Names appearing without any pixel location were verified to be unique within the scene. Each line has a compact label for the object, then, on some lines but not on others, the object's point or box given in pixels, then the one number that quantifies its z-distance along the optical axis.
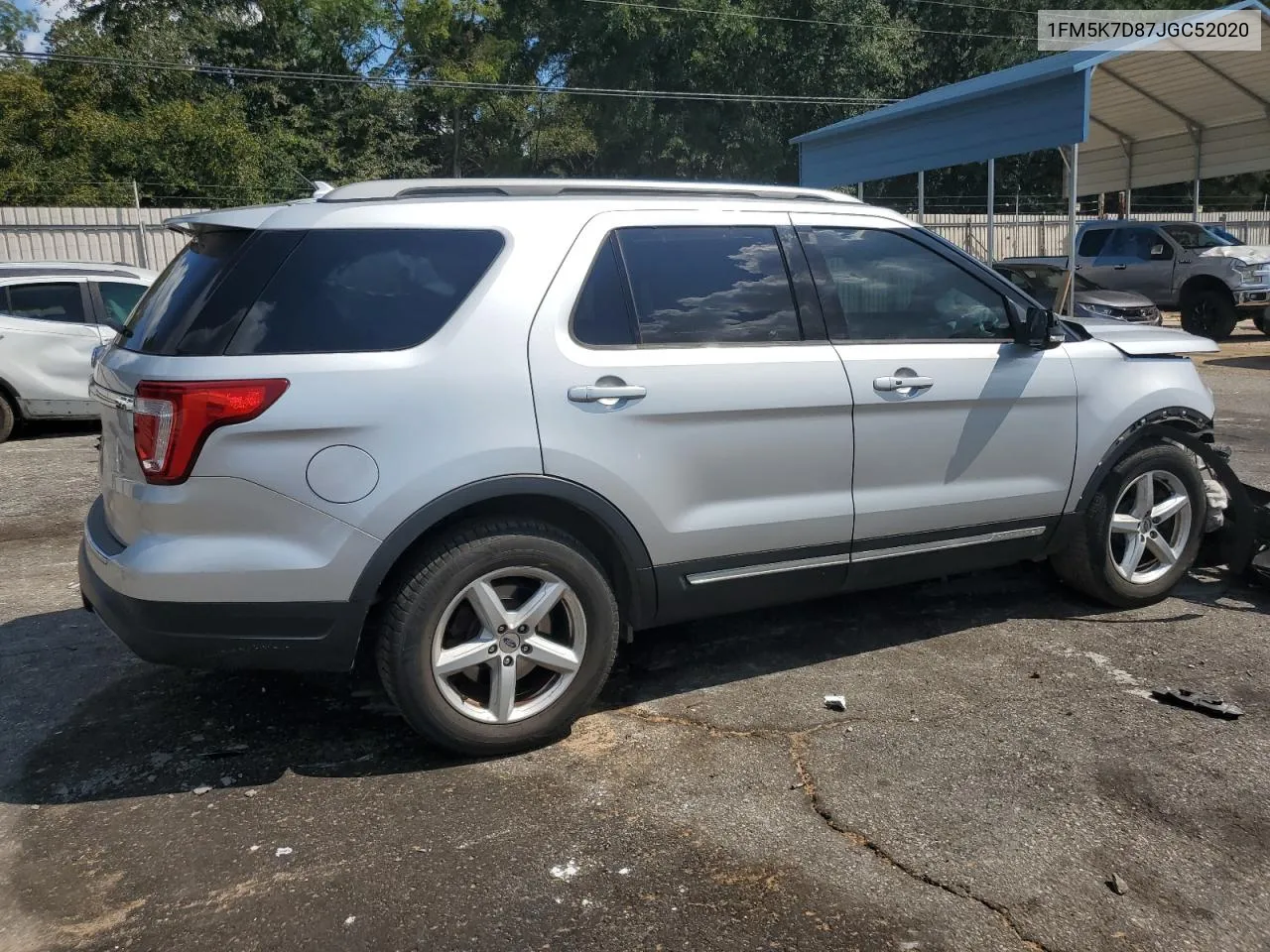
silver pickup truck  16.20
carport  12.78
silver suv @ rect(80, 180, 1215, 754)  3.31
